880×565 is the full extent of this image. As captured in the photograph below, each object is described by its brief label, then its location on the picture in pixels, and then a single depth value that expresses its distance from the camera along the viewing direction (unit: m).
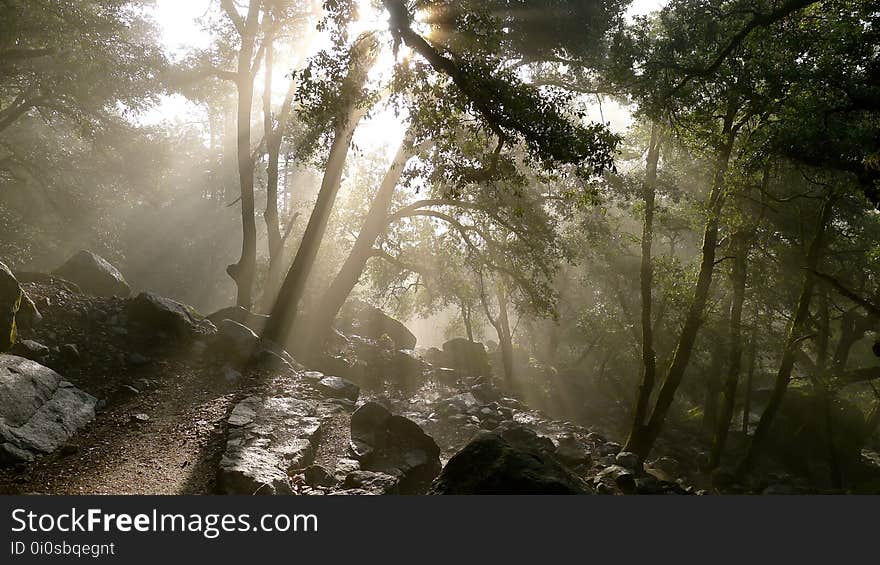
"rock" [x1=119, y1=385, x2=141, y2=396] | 8.17
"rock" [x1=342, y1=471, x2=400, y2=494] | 6.50
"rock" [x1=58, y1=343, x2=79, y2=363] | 8.44
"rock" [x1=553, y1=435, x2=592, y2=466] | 10.92
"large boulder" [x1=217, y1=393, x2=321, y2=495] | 5.68
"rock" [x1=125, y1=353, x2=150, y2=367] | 9.22
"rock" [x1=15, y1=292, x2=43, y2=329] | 8.66
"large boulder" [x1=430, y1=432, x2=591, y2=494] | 4.96
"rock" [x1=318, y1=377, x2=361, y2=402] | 10.80
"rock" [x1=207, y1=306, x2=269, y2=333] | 13.74
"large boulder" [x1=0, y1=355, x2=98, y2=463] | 5.76
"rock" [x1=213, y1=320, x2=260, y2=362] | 10.73
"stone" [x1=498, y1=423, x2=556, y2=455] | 9.55
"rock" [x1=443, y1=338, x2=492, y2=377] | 25.80
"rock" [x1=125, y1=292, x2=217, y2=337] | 10.71
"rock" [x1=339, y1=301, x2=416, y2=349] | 26.80
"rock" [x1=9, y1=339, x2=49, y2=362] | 7.77
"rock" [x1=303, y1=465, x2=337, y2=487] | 6.45
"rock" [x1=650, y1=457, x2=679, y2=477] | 14.18
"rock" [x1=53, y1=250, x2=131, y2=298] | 13.58
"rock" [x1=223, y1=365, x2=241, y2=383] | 9.84
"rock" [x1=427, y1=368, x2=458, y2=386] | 18.92
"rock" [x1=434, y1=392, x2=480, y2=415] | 13.77
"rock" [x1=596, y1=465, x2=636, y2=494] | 9.09
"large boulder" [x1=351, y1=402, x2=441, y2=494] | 7.71
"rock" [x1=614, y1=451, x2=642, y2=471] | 10.52
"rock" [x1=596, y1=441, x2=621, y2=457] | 12.80
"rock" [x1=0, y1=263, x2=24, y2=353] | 7.54
